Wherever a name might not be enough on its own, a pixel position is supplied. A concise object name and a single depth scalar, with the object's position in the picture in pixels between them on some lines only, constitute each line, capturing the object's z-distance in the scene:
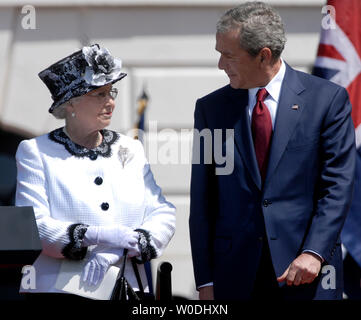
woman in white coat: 6.74
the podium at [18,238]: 5.05
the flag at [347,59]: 9.44
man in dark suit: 6.56
